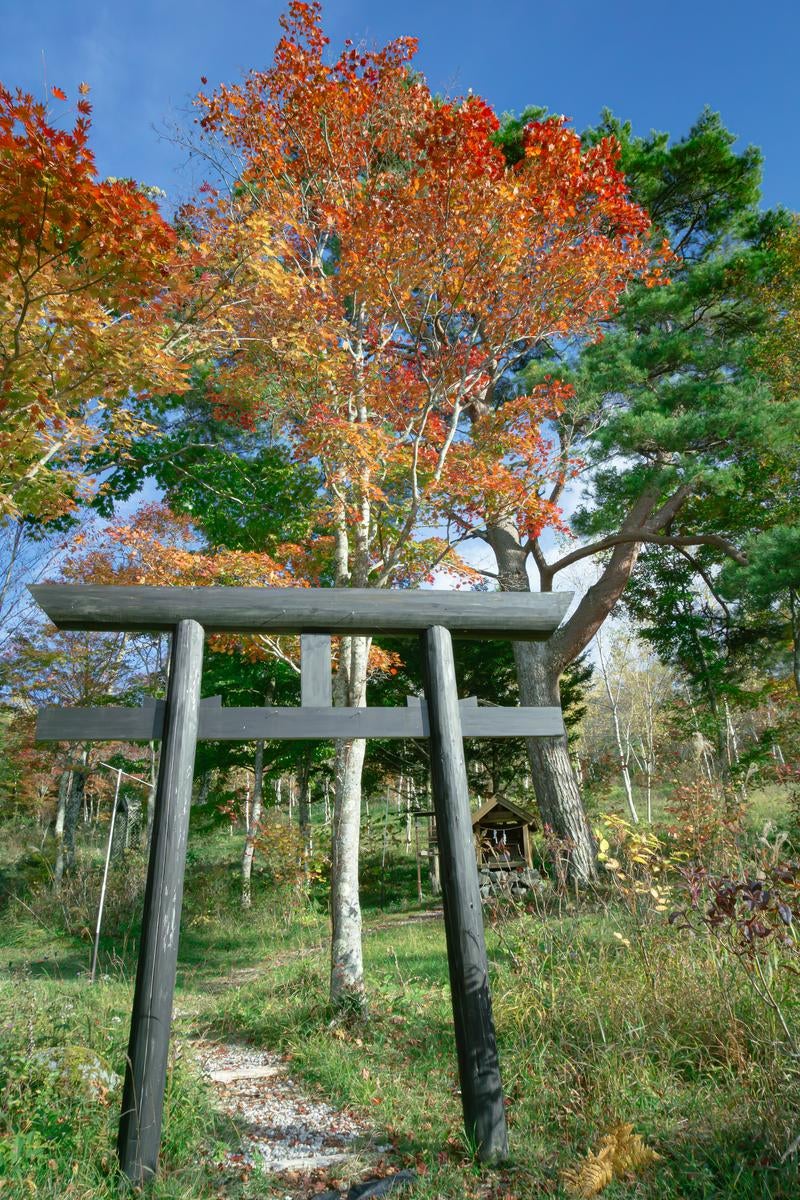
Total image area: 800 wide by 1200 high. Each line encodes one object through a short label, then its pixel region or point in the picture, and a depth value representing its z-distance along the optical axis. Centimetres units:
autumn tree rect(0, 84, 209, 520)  420
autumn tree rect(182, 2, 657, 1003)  636
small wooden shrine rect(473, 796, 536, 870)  1169
